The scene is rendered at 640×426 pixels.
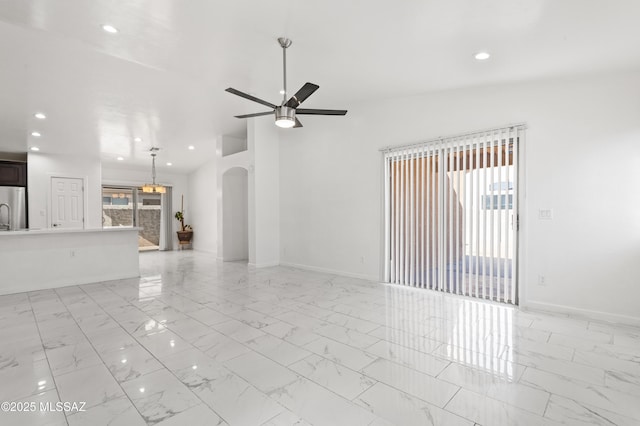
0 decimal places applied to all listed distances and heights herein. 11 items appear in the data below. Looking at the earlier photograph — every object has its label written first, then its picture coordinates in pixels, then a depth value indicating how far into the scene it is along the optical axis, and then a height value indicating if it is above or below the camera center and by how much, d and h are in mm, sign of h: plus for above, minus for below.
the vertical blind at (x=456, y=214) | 4160 -31
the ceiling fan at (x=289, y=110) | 3213 +1125
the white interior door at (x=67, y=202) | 8398 +257
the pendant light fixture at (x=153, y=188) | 8497 +650
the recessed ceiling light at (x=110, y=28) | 2916 +1751
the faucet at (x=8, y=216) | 7590 -124
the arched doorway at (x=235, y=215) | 7980 -87
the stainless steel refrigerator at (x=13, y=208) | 7602 +90
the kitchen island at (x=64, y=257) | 4945 -802
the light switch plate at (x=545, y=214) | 3863 -28
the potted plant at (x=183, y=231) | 10930 -691
